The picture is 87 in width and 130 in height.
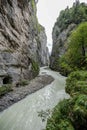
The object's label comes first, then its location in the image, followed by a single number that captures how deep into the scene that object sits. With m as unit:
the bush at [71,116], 3.46
